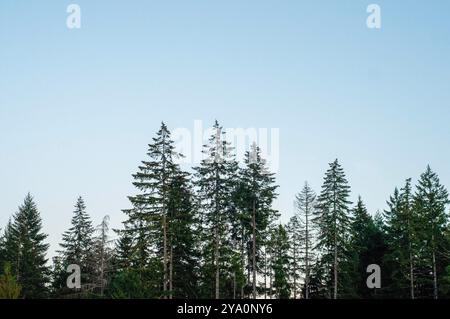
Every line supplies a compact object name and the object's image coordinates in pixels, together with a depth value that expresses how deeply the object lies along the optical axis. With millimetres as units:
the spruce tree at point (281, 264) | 68312
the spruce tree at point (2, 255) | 57344
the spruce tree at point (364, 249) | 58250
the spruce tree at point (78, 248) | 58409
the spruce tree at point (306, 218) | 60438
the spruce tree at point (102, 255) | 52906
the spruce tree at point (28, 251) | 56281
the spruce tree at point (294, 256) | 69438
